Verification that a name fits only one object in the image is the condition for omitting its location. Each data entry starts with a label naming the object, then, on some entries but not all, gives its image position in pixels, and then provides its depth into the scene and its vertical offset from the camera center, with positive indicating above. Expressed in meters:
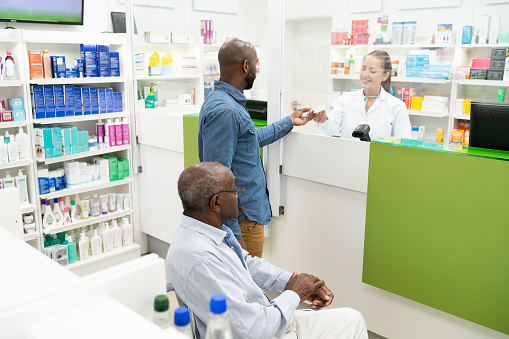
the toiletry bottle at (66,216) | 4.21 -1.29
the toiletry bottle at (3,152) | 3.68 -0.65
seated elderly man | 1.81 -0.83
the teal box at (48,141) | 3.91 -0.59
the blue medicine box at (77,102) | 4.13 -0.29
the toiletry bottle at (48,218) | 4.07 -1.28
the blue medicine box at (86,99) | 4.17 -0.27
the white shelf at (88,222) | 4.11 -1.38
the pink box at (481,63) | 2.98 +0.05
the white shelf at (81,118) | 3.92 -0.42
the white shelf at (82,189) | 4.04 -1.06
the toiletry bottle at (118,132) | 4.41 -0.58
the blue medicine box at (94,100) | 4.24 -0.28
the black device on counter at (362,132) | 3.00 -0.39
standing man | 2.57 -0.37
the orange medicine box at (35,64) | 3.81 +0.03
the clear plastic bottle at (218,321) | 0.88 -0.47
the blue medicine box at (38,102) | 3.86 -0.27
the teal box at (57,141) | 3.97 -0.60
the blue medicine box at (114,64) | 4.27 +0.04
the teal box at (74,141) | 4.09 -0.62
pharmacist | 3.04 -0.25
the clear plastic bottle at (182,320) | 0.92 -0.48
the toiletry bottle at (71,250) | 4.20 -1.59
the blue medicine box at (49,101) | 3.92 -0.27
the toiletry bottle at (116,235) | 4.52 -1.56
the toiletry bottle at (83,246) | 4.27 -1.58
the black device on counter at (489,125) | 2.46 -0.28
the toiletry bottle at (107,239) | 4.45 -1.57
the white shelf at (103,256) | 4.22 -1.71
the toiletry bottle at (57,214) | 4.18 -1.27
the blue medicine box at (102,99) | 4.29 -0.27
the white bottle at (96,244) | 4.36 -1.60
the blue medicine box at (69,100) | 4.06 -0.27
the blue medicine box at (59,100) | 3.99 -0.27
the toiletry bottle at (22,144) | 3.79 -0.60
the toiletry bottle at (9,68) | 3.68 +0.00
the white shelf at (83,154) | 3.96 -0.75
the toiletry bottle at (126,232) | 4.60 -1.57
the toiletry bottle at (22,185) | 3.86 -0.94
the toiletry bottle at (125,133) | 4.45 -0.60
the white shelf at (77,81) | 3.82 -0.10
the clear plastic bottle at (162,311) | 0.99 -0.50
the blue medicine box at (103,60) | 4.20 +0.07
